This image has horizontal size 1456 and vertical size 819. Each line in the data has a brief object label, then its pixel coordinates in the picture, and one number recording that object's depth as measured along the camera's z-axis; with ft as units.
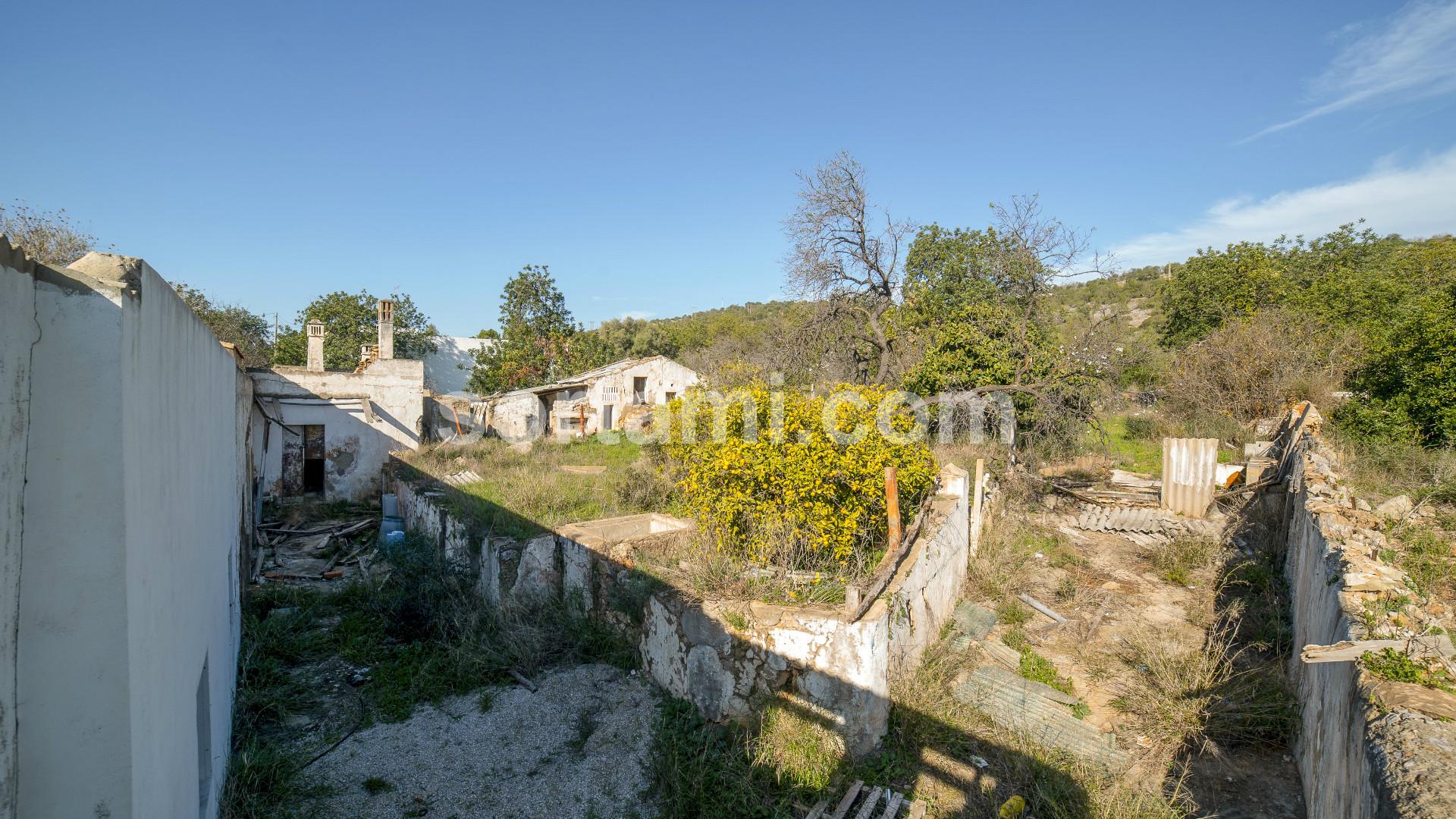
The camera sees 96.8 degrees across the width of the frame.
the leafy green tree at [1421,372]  32.71
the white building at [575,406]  75.77
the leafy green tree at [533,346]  97.30
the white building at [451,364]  109.19
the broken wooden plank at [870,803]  14.14
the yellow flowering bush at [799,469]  21.12
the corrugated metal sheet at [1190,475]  33.35
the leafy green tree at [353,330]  102.68
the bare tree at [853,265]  45.73
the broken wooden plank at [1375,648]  10.61
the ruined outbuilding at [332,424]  46.83
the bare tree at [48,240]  57.77
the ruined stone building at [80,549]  6.01
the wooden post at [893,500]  21.02
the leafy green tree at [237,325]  92.15
